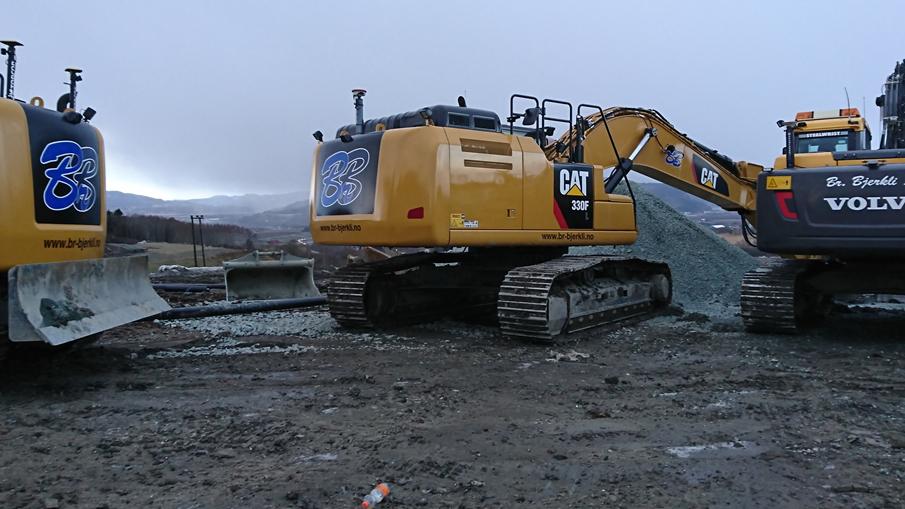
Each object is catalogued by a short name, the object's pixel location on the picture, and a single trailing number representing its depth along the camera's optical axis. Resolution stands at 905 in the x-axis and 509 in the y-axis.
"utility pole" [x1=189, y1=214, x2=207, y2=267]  17.64
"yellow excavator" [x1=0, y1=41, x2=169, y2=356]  5.27
